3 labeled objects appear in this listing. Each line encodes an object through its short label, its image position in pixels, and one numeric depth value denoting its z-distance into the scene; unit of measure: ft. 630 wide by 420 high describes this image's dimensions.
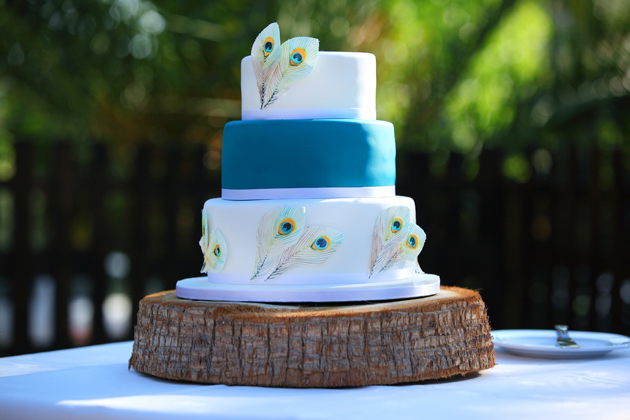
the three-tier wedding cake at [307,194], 6.20
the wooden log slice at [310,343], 5.41
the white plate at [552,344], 6.68
